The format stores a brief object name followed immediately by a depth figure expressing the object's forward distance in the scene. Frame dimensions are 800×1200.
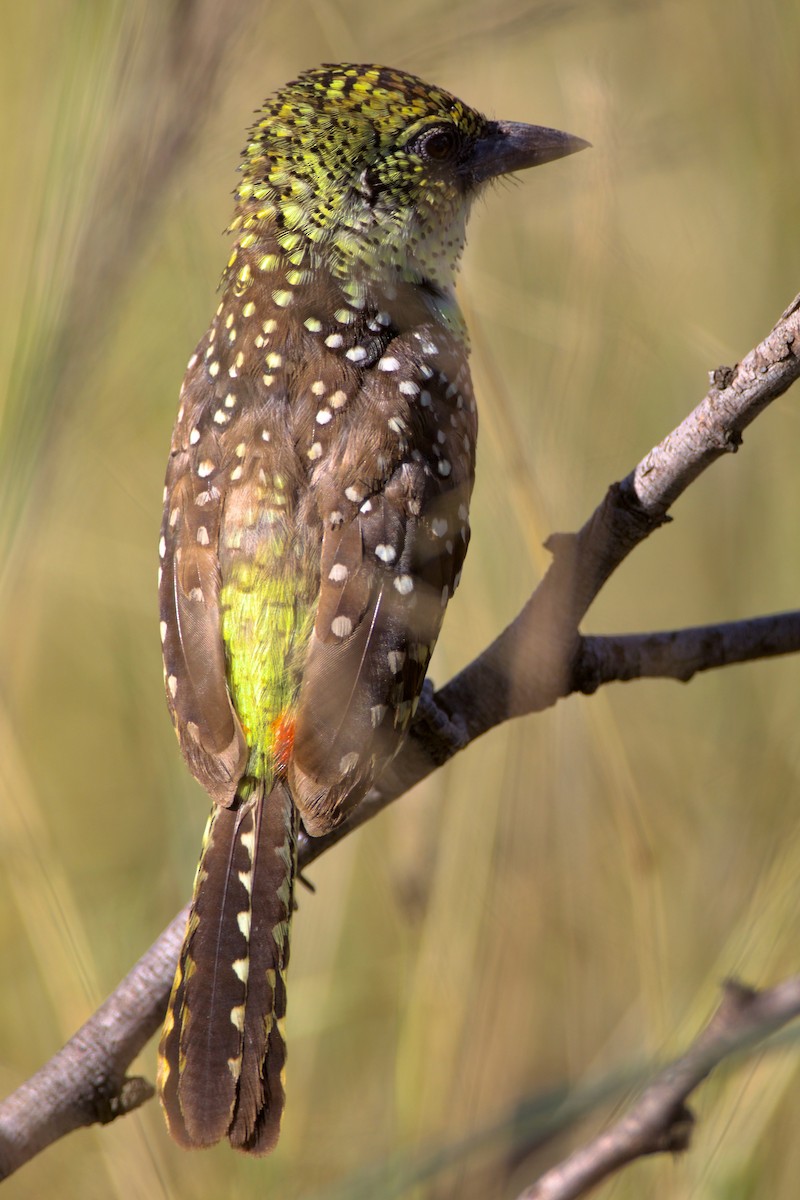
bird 5.18
